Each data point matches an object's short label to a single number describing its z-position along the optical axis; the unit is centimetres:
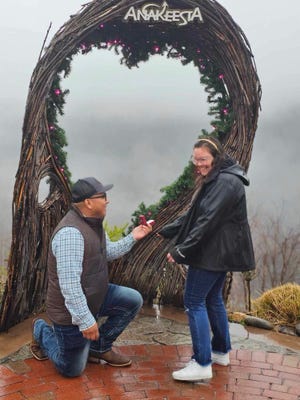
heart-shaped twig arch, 438
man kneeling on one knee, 310
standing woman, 315
